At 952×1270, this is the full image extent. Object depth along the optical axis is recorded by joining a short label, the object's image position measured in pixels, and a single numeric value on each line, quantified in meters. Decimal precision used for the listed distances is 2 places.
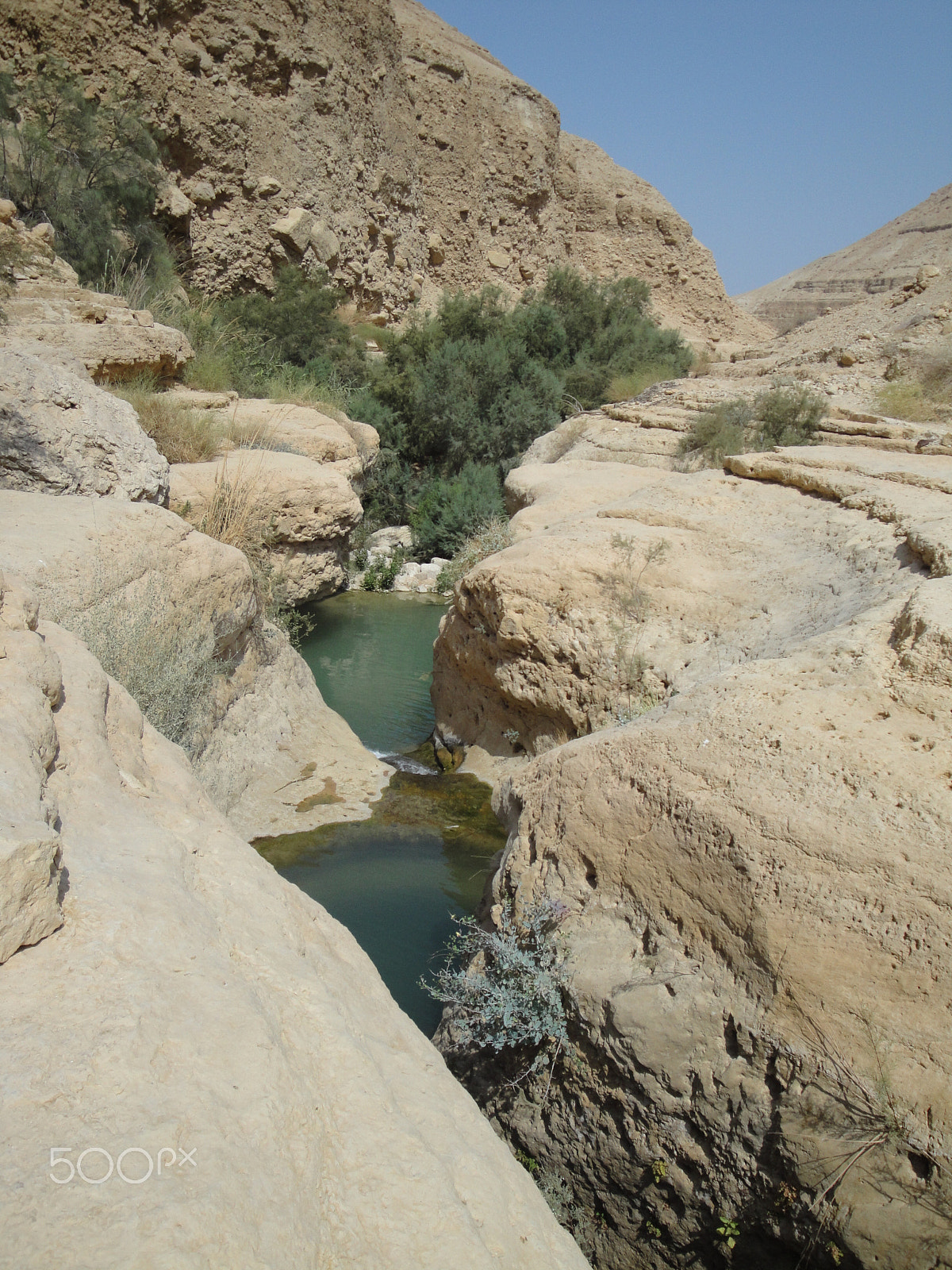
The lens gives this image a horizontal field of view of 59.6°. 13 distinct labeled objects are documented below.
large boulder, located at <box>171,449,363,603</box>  6.94
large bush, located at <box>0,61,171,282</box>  10.57
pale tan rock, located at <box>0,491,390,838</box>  3.95
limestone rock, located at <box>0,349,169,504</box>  4.86
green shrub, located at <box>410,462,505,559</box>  12.58
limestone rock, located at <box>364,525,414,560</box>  12.84
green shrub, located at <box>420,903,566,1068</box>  2.55
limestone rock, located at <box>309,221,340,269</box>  15.39
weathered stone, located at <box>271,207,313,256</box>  14.84
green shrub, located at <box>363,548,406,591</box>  11.72
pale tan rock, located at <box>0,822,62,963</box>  1.36
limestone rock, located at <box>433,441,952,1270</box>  1.98
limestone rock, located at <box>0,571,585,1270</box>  1.10
